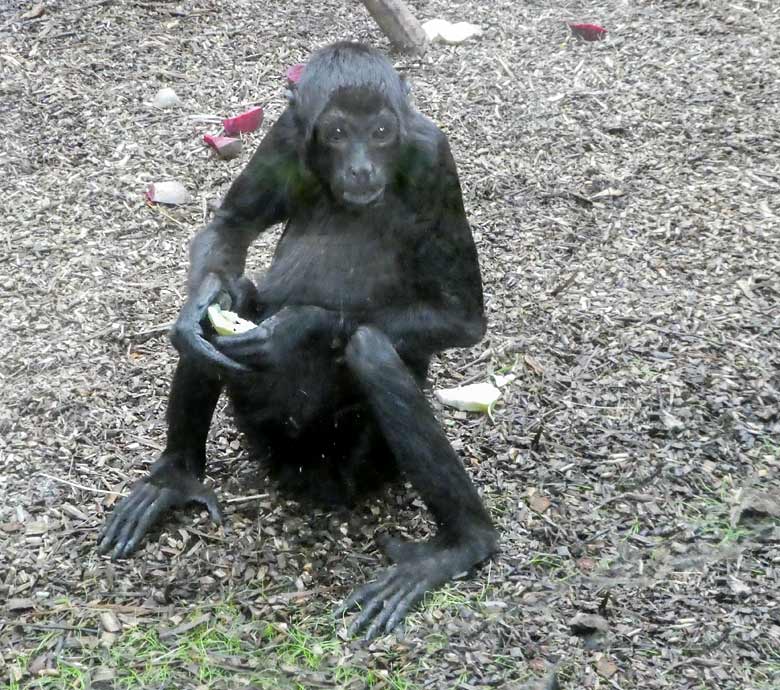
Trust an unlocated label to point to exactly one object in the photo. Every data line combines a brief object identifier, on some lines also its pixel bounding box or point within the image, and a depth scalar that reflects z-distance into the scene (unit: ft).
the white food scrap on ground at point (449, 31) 30.12
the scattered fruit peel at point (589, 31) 30.14
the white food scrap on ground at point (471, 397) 18.70
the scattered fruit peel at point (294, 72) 26.33
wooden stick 28.91
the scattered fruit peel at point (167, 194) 23.70
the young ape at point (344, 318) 14.89
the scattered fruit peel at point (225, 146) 24.83
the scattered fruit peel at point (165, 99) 26.91
